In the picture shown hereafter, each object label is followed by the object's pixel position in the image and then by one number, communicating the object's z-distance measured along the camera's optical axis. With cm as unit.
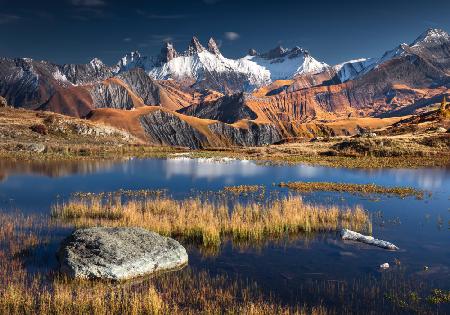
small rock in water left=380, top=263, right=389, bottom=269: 2134
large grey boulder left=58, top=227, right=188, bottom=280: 1895
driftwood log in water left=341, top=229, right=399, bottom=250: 2488
